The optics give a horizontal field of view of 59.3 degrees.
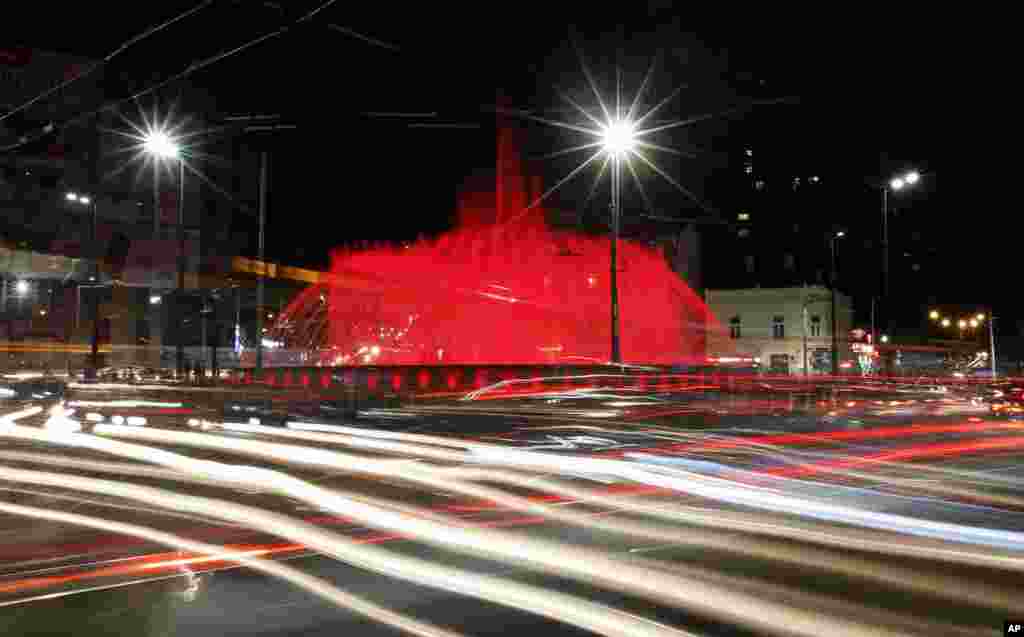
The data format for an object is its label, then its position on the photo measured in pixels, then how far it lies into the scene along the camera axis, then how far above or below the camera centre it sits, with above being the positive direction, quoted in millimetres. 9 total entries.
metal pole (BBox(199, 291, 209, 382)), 29738 +1770
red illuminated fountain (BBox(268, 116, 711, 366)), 52125 +3985
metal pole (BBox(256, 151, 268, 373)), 30031 +2261
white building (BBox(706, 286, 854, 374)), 70375 +2825
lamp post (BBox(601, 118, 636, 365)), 21062 +5022
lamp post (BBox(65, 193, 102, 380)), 31909 +788
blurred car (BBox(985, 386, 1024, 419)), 23219 -1182
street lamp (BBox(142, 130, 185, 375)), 26927 +6541
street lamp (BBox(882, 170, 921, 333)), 24297 +4826
